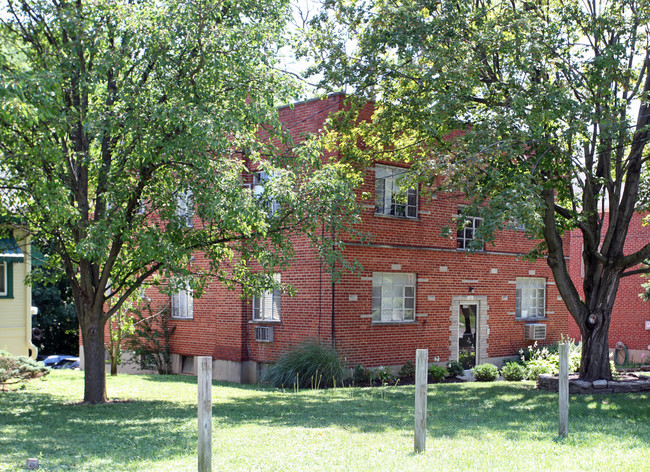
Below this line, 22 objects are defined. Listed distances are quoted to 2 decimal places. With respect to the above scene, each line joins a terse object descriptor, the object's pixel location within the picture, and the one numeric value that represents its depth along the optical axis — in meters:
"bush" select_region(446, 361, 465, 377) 20.23
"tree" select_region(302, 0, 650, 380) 12.53
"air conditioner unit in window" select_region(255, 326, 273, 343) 19.42
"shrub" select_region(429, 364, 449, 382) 19.23
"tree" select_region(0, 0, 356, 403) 10.82
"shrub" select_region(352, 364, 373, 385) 17.84
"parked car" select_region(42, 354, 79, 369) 33.25
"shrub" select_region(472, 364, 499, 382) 19.31
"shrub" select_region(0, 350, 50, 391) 16.33
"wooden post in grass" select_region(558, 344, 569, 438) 8.64
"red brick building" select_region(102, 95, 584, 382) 18.64
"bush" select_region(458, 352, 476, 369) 21.83
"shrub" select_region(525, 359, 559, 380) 18.84
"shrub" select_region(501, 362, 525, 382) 19.22
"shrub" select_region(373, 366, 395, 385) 18.05
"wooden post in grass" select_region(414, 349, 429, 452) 7.57
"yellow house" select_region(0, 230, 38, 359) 20.42
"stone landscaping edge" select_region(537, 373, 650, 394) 14.53
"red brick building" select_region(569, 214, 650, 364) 29.73
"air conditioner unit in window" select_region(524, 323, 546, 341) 23.34
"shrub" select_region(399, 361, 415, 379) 19.44
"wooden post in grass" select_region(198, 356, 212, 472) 6.11
